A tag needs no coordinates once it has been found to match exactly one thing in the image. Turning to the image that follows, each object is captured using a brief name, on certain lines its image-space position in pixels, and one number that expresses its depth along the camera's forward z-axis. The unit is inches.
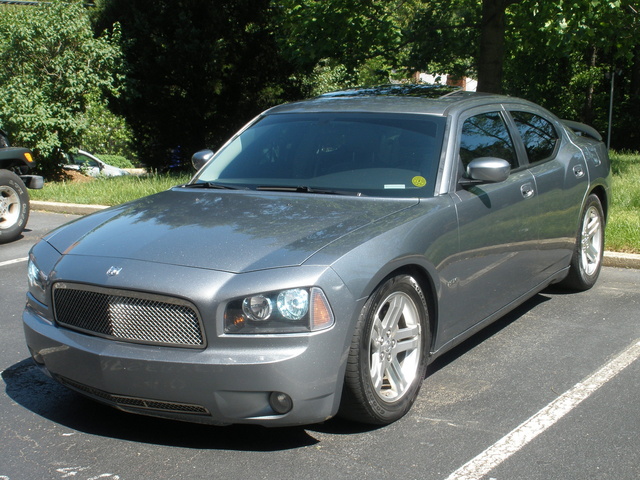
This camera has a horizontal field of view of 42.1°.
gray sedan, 138.6
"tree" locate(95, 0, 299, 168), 730.2
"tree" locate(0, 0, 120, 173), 641.6
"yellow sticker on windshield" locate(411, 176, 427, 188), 182.4
